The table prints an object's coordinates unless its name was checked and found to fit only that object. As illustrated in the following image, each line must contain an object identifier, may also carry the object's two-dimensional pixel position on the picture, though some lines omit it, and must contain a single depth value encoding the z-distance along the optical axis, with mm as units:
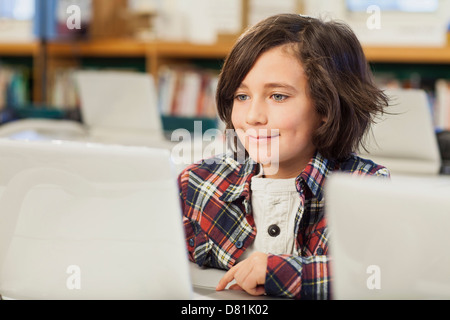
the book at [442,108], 3322
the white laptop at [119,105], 2590
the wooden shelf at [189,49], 3746
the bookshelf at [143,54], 3363
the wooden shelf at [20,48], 4383
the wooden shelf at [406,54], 3256
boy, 962
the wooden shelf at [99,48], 4059
